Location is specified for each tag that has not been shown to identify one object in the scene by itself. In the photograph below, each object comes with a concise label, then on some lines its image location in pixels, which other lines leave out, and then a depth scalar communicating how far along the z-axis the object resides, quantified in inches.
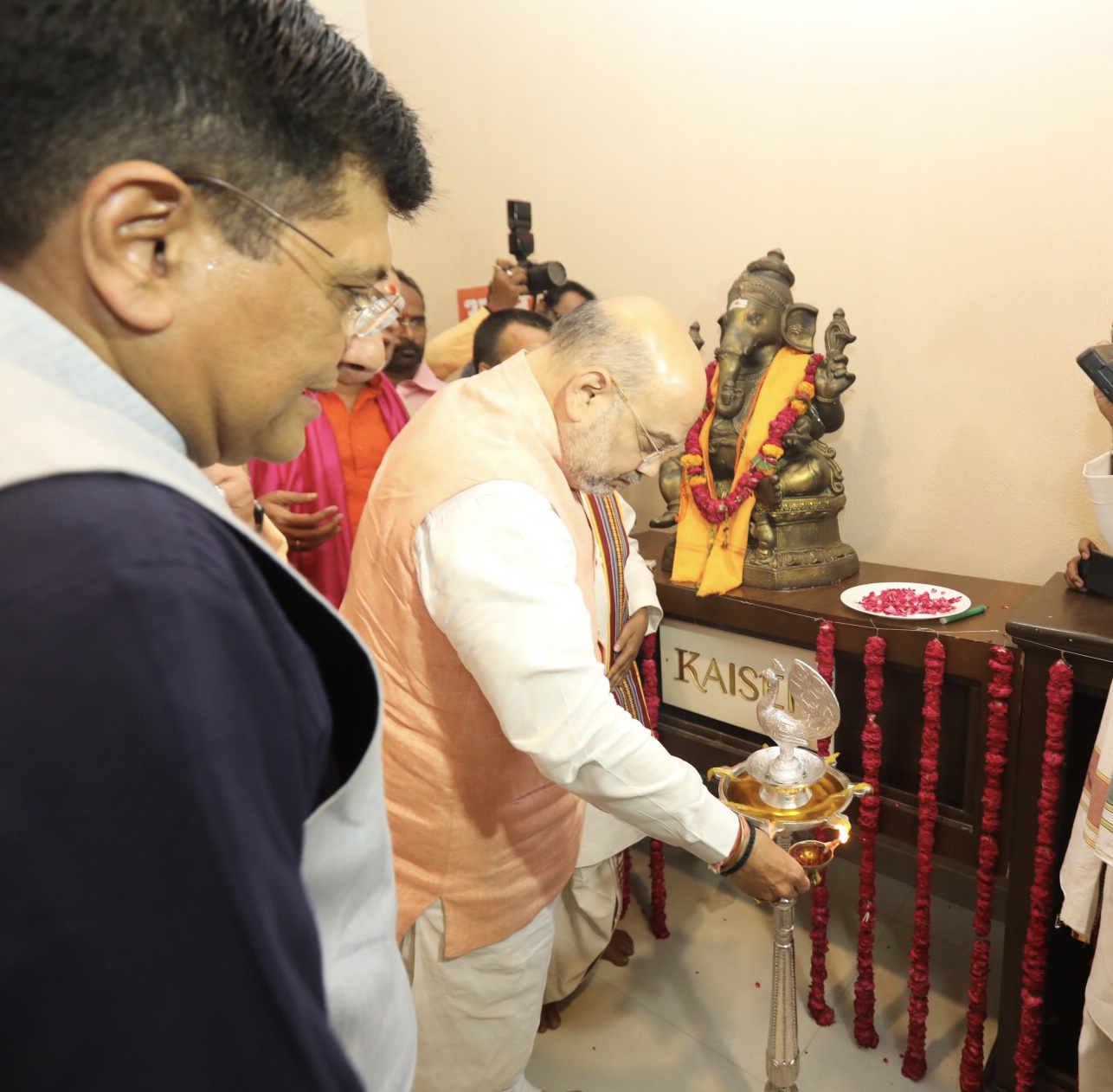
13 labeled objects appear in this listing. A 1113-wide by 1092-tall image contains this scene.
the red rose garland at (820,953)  72.9
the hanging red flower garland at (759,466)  73.9
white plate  65.8
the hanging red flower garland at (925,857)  62.1
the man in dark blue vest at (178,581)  11.6
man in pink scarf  85.2
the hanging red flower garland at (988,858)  59.3
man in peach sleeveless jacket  42.9
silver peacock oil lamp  48.7
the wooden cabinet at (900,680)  63.8
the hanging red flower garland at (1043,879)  53.6
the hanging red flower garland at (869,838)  64.8
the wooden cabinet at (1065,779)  53.0
